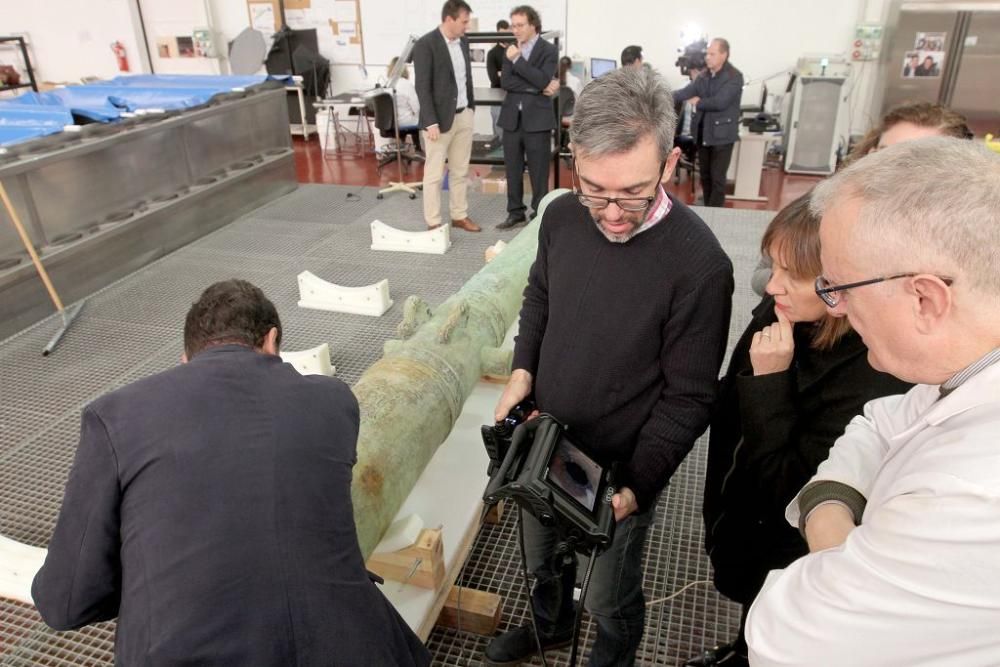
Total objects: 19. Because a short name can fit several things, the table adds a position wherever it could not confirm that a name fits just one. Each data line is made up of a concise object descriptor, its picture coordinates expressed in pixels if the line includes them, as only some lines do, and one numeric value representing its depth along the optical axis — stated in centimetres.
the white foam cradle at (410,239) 506
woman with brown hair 131
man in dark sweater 133
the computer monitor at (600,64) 800
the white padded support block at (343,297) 409
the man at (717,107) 600
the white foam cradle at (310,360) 332
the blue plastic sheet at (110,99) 433
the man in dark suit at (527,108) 538
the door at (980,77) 709
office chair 705
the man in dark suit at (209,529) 118
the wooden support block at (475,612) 206
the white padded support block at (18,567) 209
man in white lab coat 69
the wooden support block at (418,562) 194
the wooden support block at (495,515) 249
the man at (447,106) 513
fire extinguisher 1002
